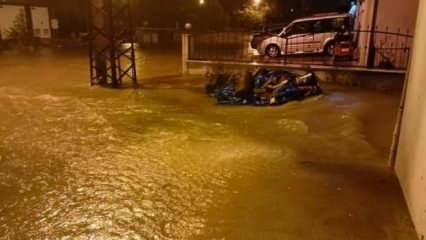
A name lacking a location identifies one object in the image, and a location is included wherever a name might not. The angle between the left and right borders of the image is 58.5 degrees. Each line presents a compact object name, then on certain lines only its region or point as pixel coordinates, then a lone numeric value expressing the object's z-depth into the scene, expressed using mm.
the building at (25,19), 22125
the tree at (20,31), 22172
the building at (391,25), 9727
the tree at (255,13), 23259
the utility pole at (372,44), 10008
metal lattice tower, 10273
